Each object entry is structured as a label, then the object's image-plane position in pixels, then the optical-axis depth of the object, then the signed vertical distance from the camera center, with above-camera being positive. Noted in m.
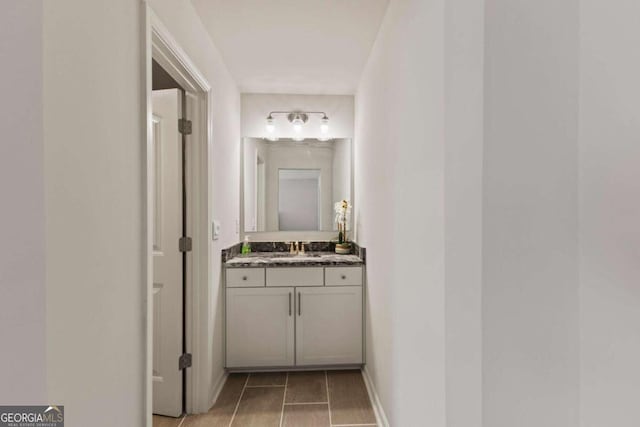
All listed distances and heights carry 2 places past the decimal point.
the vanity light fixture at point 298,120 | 3.34 +0.92
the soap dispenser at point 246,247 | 3.22 -0.37
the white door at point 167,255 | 2.12 -0.30
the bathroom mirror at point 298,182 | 3.42 +0.30
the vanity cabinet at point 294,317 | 2.68 -0.89
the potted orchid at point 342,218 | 3.28 -0.08
